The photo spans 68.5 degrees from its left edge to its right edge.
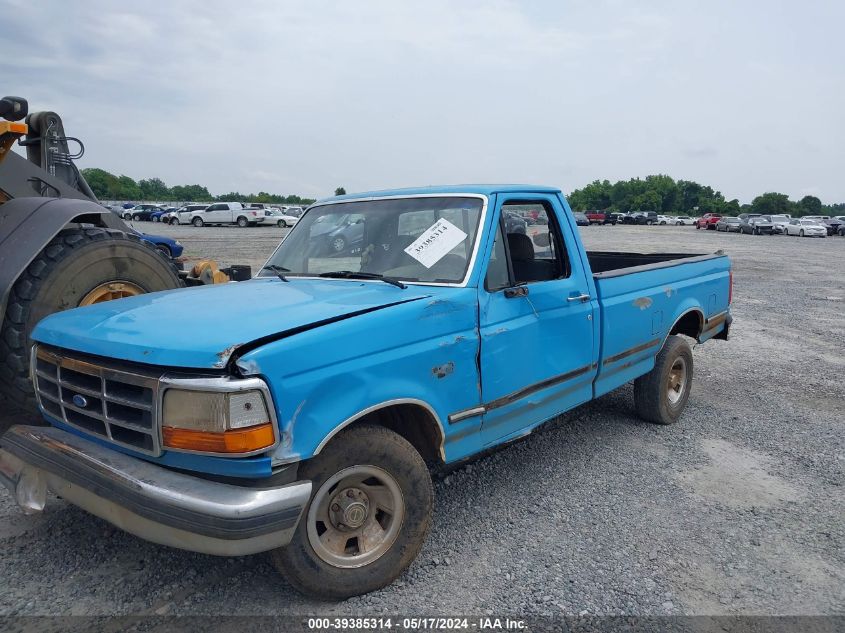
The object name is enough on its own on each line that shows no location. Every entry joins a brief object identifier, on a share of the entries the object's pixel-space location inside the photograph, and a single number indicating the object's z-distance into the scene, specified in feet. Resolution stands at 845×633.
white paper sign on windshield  11.70
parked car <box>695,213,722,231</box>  187.91
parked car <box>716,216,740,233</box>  164.96
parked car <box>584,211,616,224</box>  218.59
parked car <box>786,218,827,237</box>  136.98
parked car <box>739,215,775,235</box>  148.05
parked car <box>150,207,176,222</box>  173.37
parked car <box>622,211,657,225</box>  238.89
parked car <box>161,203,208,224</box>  153.48
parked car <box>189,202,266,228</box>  149.48
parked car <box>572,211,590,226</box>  181.72
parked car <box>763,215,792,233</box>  146.82
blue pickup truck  7.91
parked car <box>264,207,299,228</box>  154.40
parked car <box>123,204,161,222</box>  183.11
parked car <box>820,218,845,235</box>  152.25
